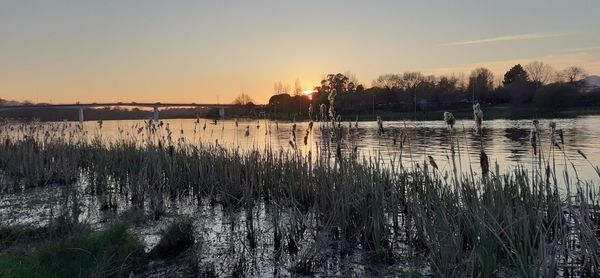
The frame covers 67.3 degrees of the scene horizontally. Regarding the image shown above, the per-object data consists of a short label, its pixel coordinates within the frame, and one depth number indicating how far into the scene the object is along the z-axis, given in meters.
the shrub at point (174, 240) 5.45
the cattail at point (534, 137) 5.28
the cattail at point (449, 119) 5.03
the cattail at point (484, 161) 4.70
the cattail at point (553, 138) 5.01
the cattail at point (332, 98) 6.84
